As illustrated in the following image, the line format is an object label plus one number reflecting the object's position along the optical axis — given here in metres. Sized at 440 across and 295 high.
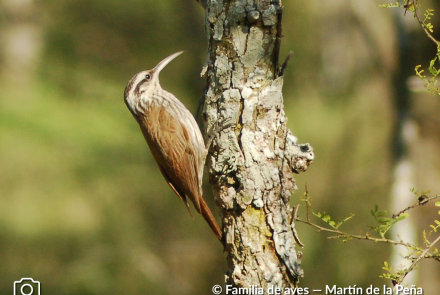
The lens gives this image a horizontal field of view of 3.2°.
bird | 5.82
